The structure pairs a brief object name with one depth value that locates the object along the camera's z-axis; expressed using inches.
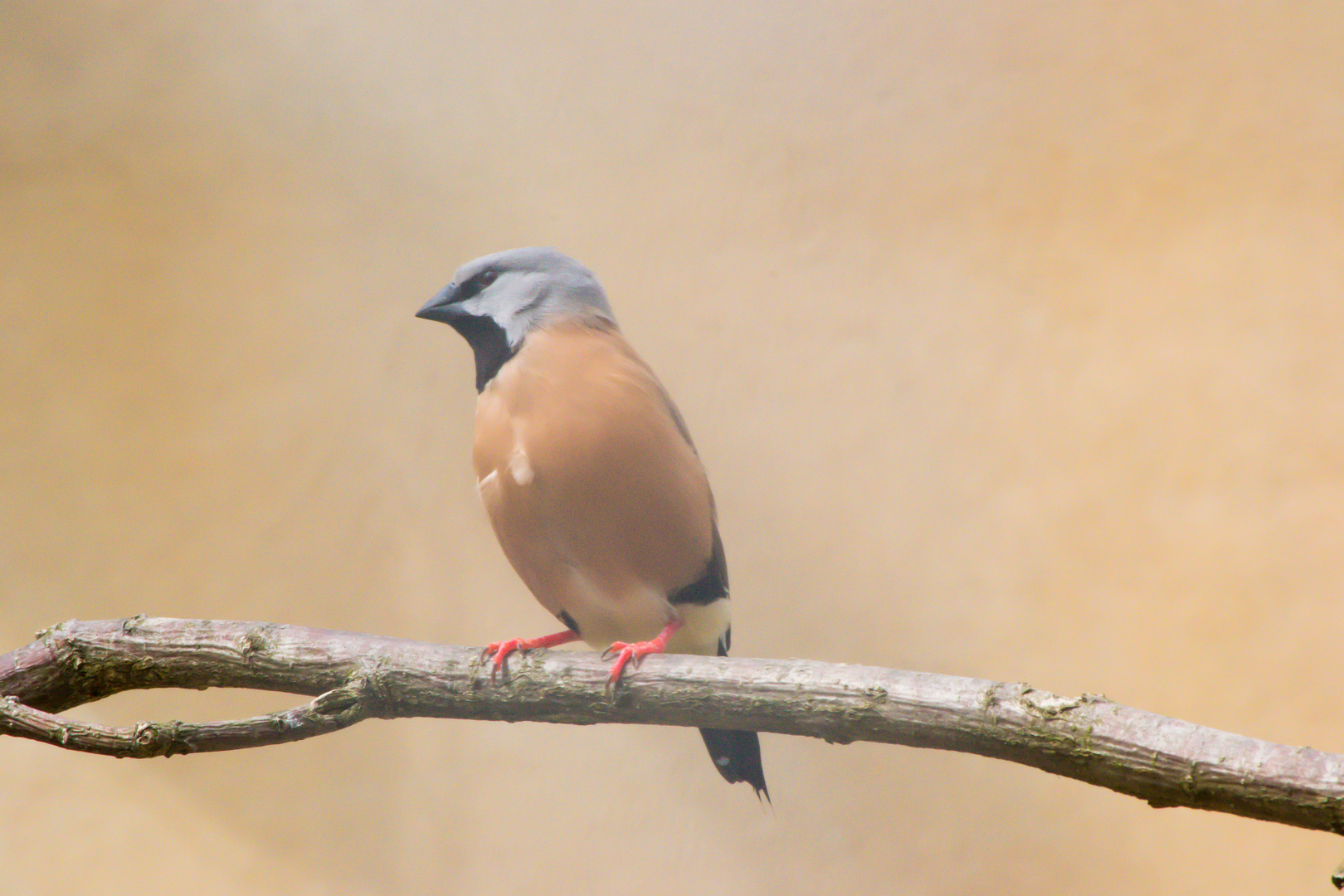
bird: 173.0
